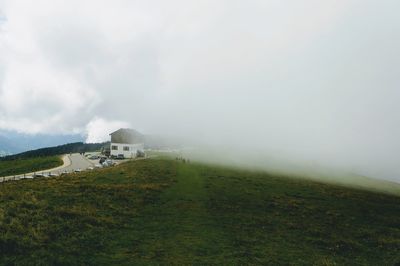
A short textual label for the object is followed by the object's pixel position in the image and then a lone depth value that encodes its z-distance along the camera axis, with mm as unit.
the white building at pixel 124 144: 135875
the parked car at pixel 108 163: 102256
